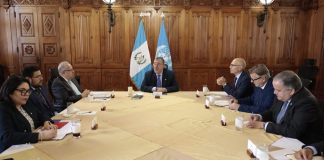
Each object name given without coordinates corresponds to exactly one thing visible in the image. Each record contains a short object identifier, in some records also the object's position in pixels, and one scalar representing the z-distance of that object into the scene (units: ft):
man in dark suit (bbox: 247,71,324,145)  6.81
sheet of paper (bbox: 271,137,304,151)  6.20
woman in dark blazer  6.23
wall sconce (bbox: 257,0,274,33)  16.98
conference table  5.88
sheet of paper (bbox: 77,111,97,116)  9.03
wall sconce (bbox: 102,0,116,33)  15.01
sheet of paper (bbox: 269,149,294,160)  5.57
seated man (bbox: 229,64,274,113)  9.70
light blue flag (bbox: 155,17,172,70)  19.85
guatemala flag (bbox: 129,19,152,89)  19.80
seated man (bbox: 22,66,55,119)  9.02
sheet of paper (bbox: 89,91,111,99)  11.93
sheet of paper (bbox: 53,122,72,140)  6.74
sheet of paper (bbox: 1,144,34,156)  5.81
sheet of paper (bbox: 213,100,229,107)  10.41
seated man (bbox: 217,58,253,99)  12.16
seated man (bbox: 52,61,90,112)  11.71
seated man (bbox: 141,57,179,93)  14.37
